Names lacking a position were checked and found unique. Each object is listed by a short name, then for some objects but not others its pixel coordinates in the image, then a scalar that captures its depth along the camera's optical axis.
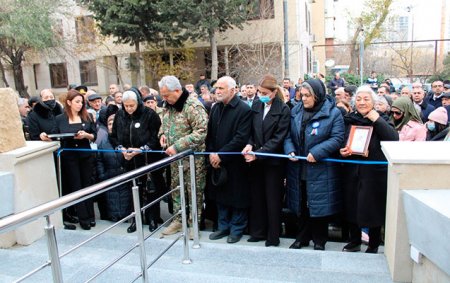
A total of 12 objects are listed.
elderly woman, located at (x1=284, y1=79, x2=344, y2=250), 3.81
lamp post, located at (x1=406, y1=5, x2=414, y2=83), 19.29
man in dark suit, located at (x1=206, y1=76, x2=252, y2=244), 4.23
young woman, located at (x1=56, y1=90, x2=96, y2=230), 4.85
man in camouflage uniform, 4.34
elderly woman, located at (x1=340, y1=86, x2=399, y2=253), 3.69
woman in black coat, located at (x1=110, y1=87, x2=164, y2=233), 4.73
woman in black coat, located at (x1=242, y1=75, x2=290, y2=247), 4.09
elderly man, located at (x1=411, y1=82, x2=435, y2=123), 7.09
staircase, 3.30
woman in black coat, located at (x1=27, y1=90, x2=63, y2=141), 4.96
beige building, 18.41
